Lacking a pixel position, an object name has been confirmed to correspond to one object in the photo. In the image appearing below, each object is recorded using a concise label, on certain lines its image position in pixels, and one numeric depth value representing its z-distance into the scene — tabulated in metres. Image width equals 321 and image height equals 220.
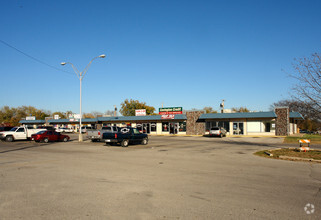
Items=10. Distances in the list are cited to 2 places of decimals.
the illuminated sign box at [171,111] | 47.56
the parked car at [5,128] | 35.34
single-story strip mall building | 39.31
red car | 27.51
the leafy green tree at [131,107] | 82.09
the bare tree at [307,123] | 78.99
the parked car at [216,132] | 38.25
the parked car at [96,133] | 27.14
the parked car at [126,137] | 21.91
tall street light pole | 29.02
